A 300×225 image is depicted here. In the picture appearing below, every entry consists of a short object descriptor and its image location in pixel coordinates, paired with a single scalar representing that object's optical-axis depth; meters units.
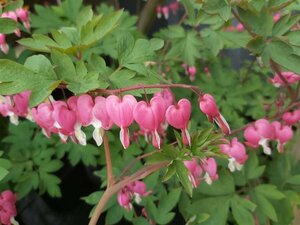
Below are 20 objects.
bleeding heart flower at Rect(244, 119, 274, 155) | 0.22
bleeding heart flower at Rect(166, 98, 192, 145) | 0.15
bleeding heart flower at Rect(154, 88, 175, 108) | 0.20
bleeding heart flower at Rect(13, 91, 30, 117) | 0.19
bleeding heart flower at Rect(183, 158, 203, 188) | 0.20
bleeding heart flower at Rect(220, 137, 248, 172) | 0.21
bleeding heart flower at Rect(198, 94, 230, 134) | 0.16
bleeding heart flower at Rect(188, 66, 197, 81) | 0.34
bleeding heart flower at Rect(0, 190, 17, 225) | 0.22
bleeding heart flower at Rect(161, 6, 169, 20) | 0.43
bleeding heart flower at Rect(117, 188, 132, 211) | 0.20
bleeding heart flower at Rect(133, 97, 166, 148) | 0.15
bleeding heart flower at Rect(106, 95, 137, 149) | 0.15
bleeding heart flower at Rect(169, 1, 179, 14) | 0.70
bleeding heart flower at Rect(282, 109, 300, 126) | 0.23
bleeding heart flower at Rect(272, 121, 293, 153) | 0.22
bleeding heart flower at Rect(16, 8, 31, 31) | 0.24
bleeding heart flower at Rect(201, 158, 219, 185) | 0.21
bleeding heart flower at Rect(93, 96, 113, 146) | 0.15
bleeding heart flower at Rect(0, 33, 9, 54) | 0.22
